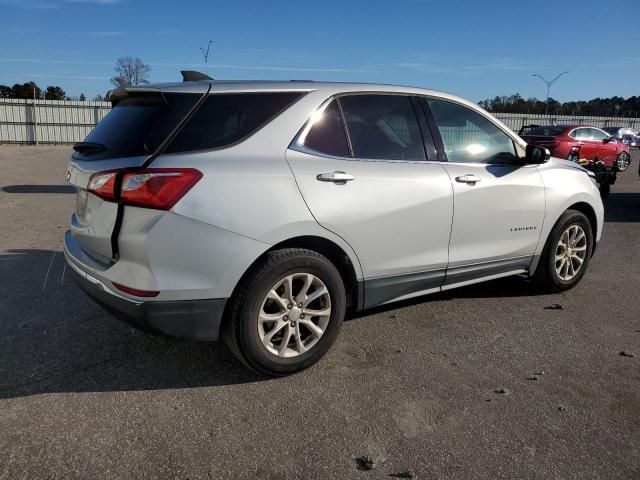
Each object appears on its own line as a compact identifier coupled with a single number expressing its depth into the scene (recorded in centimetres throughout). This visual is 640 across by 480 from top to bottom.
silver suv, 295
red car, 1697
